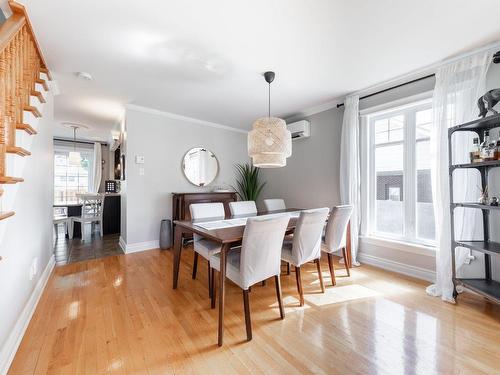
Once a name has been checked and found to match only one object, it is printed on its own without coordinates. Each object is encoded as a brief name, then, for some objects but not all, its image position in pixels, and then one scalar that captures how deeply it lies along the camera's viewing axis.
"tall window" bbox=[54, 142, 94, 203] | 6.01
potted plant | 4.64
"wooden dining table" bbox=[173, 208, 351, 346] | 1.53
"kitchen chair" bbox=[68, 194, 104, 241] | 4.11
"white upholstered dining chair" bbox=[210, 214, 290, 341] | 1.52
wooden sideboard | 3.73
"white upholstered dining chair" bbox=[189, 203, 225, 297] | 2.08
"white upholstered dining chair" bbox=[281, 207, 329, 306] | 1.93
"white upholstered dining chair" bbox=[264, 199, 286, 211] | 3.37
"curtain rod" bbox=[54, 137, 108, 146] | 5.92
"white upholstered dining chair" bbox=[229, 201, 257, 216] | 2.82
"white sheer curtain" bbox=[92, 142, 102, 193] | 6.30
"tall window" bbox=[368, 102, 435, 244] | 2.62
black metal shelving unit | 1.84
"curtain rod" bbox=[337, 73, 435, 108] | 2.46
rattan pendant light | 2.27
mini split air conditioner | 3.79
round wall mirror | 4.15
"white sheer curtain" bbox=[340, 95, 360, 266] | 3.02
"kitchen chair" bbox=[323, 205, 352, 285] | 2.31
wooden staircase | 1.22
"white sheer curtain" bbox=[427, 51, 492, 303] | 2.09
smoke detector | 2.51
